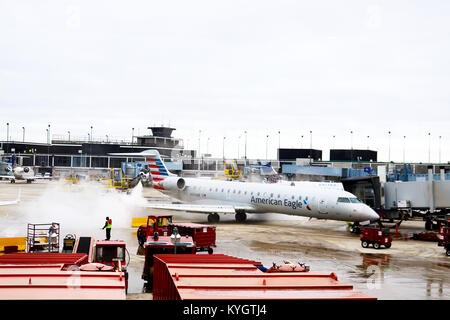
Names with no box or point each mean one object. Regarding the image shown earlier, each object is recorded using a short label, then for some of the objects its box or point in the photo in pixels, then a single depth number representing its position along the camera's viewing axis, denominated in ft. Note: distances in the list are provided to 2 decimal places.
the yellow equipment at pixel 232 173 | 339.03
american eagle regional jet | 124.67
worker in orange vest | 106.93
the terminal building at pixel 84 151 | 396.78
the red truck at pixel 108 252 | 67.05
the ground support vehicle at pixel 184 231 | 93.45
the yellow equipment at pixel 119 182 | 281.54
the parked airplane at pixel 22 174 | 322.96
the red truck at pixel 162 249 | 65.31
